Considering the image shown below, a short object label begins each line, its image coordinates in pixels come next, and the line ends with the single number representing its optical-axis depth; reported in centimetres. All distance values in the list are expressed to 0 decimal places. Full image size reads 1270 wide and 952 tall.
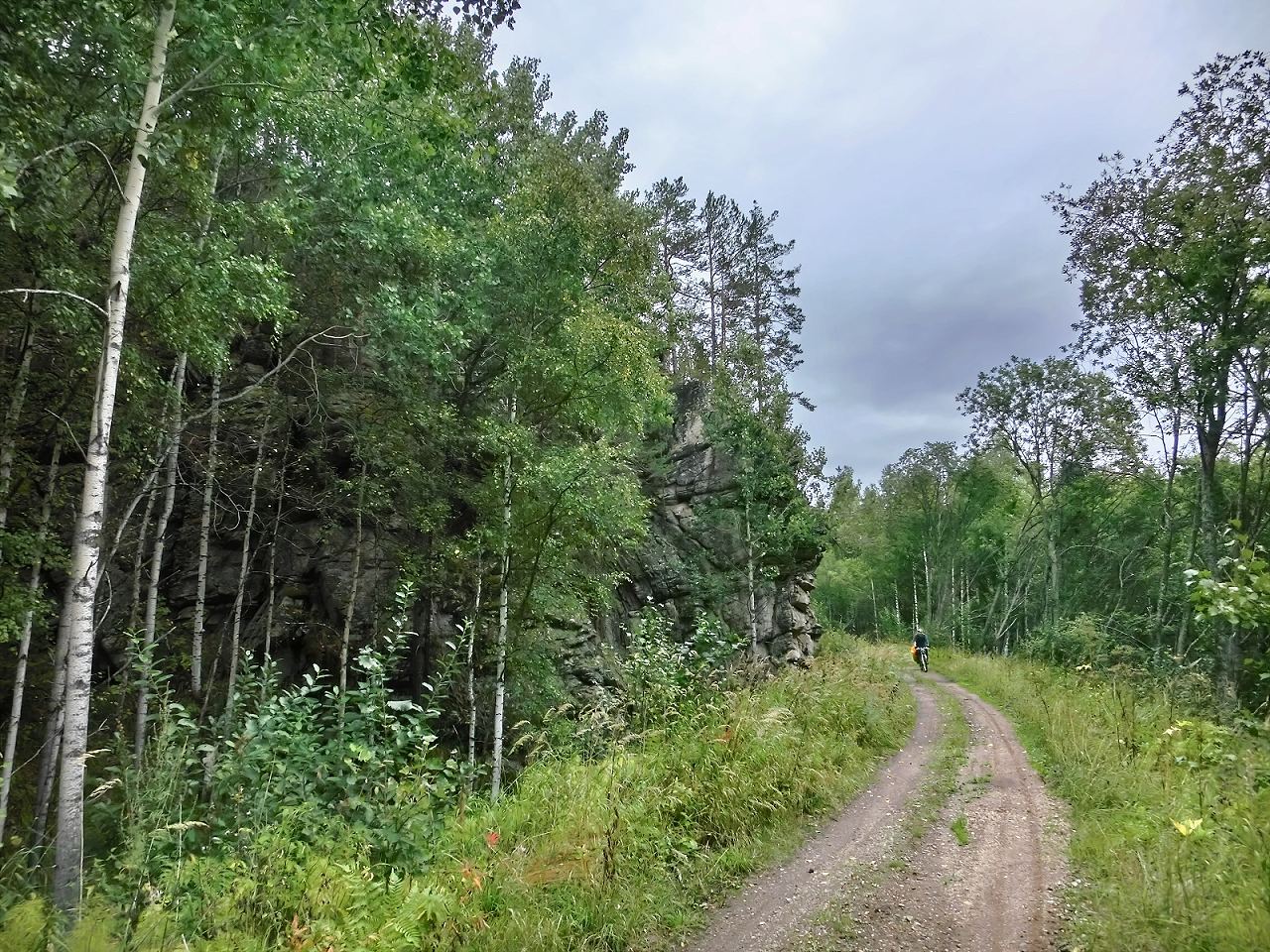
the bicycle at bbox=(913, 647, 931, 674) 2370
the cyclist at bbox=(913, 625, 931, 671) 2370
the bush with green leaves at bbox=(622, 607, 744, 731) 840
